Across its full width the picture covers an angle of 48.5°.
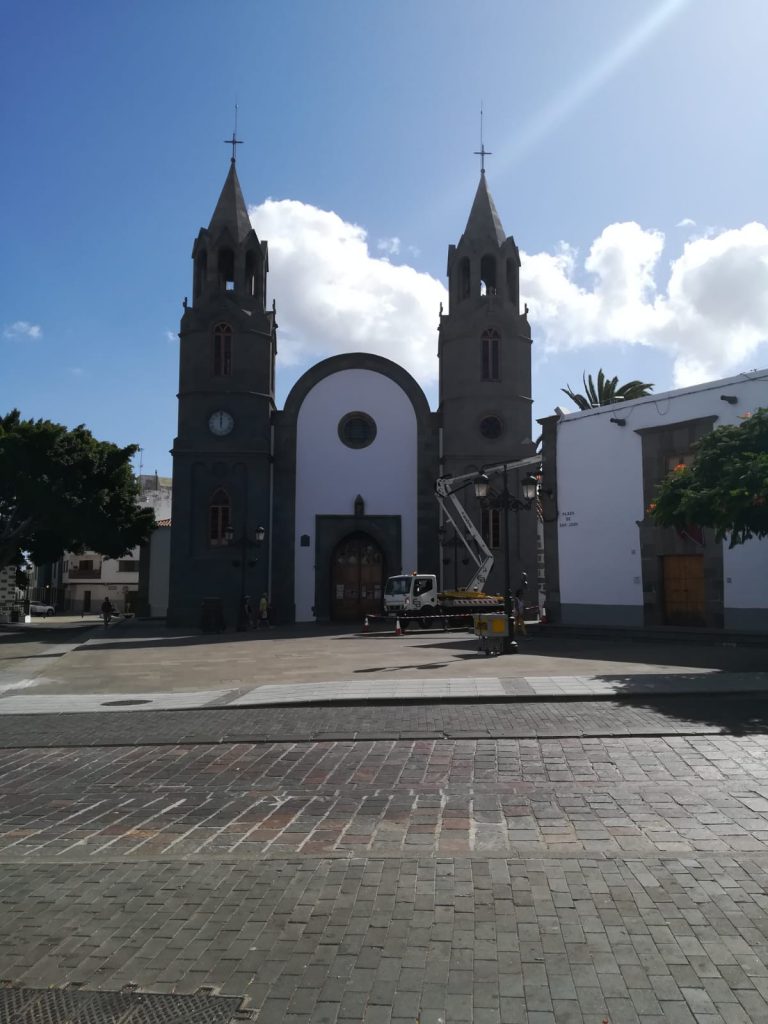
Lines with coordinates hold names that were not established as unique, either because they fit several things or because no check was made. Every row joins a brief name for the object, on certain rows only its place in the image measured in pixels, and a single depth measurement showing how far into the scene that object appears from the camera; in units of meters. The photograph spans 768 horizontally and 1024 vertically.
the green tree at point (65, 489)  36.06
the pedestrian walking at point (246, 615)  32.81
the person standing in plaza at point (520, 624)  26.61
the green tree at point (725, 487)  14.53
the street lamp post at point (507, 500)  19.77
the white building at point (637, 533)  23.83
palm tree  43.94
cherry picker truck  31.44
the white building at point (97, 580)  74.25
